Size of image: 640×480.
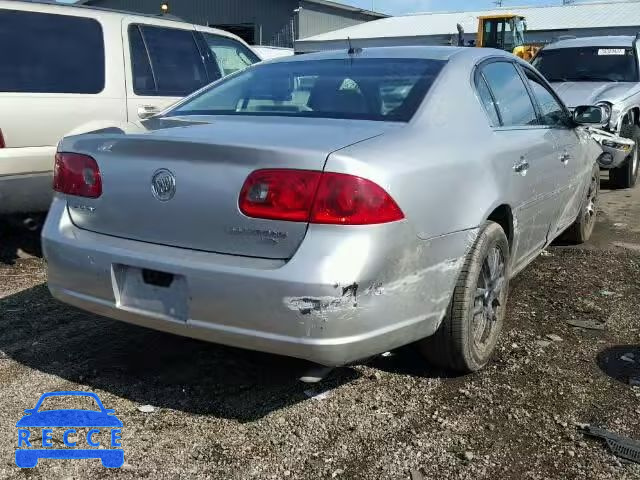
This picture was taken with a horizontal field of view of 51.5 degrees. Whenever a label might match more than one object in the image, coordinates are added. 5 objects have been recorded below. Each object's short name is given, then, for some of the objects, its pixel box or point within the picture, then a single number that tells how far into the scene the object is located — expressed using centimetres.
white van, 487
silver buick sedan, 248
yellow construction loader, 2769
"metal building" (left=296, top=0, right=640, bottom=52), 3198
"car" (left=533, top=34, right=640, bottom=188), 834
